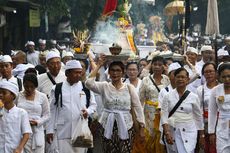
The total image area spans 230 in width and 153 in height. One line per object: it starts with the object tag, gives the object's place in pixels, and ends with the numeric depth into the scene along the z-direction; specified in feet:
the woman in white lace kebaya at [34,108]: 32.60
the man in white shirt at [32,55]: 68.49
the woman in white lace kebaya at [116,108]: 34.01
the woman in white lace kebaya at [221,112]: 32.09
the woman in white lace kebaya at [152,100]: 38.65
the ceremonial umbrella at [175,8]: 114.32
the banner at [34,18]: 98.07
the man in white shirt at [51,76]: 37.68
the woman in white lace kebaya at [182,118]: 34.04
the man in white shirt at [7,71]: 37.99
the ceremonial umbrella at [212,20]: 51.88
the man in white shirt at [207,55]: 49.98
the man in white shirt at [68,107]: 33.63
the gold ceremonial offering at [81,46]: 47.99
